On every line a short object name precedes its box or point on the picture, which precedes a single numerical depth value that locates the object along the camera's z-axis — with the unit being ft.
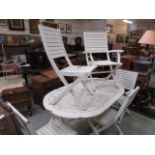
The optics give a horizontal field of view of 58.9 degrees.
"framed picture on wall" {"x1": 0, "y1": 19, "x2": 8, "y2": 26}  9.86
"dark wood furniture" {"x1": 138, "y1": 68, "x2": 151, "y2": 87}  8.53
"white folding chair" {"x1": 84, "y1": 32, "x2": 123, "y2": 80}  7.66
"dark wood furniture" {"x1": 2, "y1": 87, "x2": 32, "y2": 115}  6.90
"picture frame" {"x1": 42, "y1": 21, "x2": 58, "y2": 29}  12.38
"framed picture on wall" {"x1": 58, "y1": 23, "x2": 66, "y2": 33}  14.07
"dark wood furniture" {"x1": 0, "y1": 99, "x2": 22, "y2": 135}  3.46
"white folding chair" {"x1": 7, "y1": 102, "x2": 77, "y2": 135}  4.97
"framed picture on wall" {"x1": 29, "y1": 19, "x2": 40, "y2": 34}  11.64
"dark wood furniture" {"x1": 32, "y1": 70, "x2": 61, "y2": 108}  7.86
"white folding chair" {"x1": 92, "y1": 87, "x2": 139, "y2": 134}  4.95
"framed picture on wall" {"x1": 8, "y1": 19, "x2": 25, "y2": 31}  10.32
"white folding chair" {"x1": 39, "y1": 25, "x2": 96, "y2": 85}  4.77
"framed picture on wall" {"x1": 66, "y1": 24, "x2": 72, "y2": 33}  14.98
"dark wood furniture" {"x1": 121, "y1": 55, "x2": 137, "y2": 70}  9.77
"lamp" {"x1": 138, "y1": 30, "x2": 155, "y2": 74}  8.12
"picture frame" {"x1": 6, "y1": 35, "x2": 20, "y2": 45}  10.37
